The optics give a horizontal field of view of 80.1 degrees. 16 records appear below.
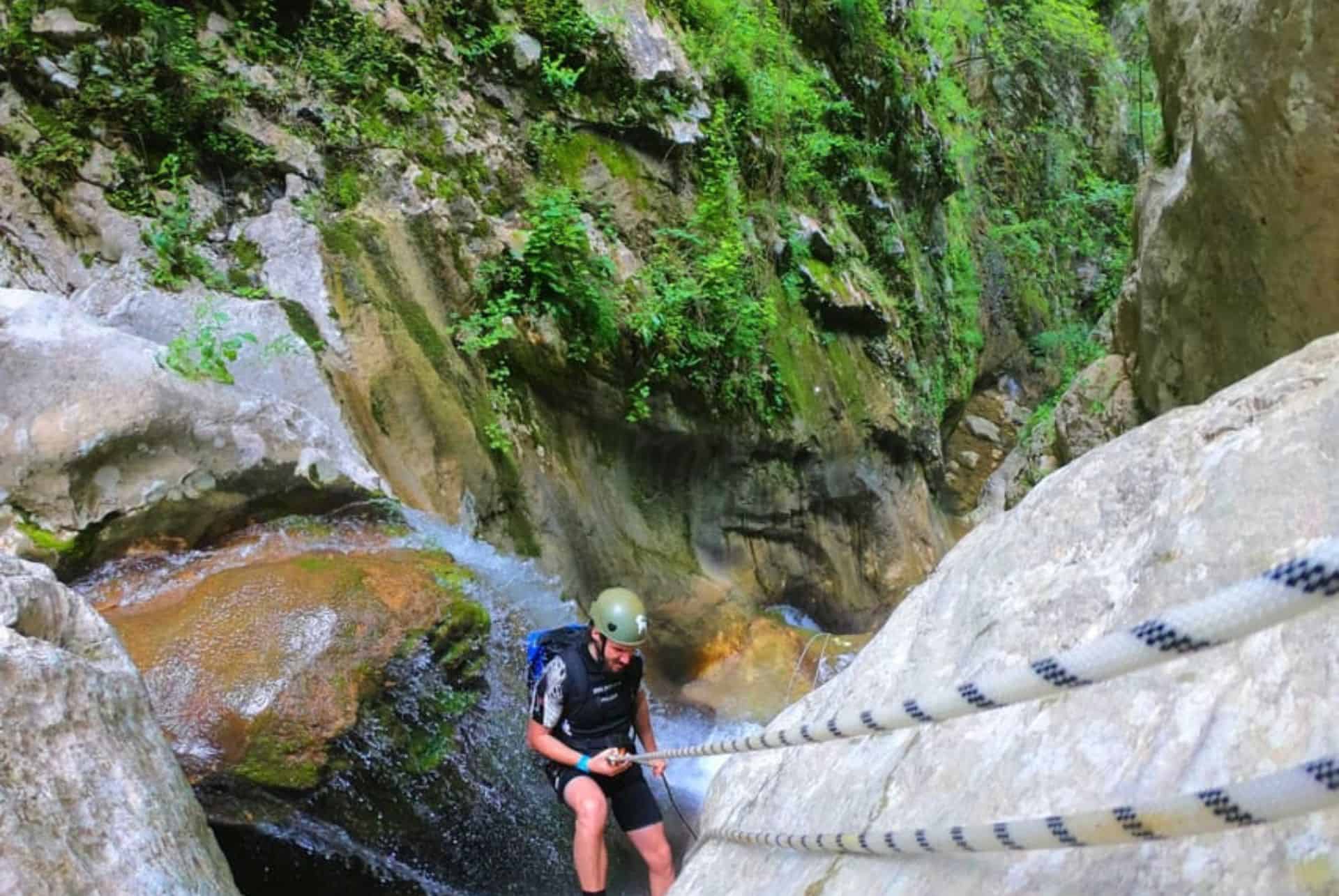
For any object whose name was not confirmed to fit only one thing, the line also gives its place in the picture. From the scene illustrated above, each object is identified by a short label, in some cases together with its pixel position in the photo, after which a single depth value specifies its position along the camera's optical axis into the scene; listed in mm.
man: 3830
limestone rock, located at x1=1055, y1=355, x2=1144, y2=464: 7148
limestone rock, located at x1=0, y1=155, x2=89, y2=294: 6164
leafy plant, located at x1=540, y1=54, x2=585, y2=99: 9250
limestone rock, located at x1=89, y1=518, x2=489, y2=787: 3684
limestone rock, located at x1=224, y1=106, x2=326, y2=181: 7289
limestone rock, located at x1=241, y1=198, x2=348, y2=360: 6684
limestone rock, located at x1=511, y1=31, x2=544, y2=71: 9172
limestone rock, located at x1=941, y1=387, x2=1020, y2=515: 19031
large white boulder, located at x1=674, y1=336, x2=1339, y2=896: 1377
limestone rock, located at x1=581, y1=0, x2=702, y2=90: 9820
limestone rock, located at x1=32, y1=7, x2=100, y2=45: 6668
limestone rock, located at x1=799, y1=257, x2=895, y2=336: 12039
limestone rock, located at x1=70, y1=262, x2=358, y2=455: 5996
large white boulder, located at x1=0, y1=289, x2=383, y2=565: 4754
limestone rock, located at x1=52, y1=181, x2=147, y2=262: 6441
